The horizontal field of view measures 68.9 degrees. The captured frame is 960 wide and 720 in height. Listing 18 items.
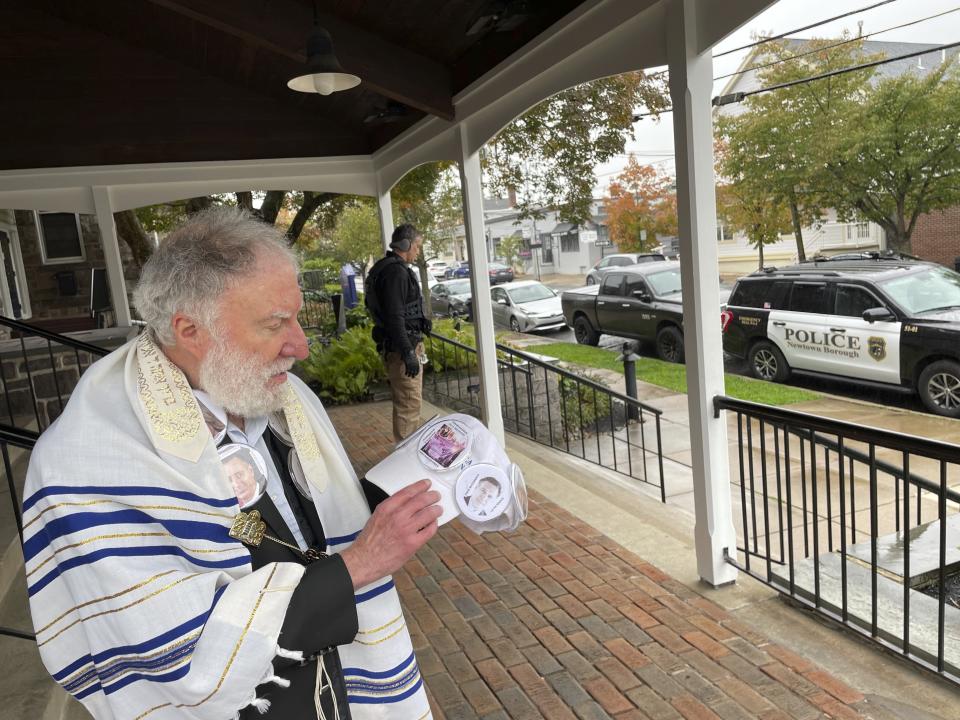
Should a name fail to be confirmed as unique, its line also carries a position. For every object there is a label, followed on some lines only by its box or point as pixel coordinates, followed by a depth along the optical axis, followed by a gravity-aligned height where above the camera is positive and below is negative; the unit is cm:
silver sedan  1652 -125
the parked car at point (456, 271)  2852 -44
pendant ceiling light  365 +107
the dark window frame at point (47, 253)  1402 +97
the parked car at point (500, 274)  3032 -77
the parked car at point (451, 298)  2111 -115
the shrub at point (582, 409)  798 -183
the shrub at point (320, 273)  2002 +4
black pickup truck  1153 -106
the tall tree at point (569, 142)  1080 +176
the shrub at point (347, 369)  852 -121
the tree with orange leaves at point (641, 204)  1820 +103
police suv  786 -124
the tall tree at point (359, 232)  2269 +128
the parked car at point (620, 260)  1803 -43
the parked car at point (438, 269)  3506 -35
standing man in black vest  518 -39
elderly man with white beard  105 -40
